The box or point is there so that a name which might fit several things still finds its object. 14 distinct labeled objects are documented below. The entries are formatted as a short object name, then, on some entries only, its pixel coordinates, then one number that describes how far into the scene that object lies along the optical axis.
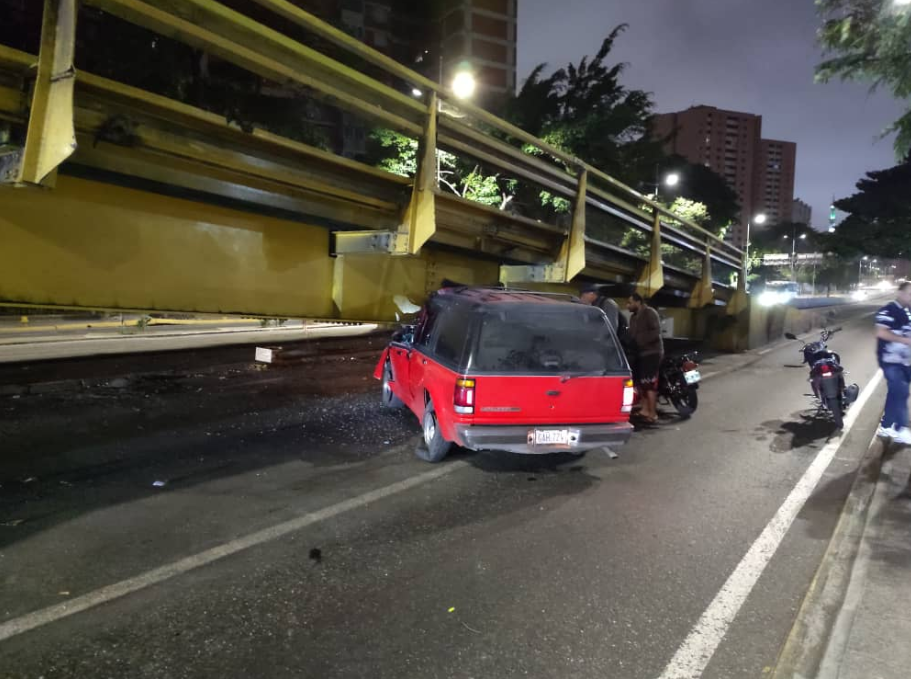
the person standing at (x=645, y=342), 7.94
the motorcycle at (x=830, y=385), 7.66
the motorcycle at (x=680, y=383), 8.39
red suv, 5.23
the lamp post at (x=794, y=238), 67.38
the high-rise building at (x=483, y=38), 49.47
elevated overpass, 3.78
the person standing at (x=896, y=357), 6.24
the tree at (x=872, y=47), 8.15
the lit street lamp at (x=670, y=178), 24.69
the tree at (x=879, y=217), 46.38
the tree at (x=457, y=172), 17.00
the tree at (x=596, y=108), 19.62
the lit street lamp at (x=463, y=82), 12.51
